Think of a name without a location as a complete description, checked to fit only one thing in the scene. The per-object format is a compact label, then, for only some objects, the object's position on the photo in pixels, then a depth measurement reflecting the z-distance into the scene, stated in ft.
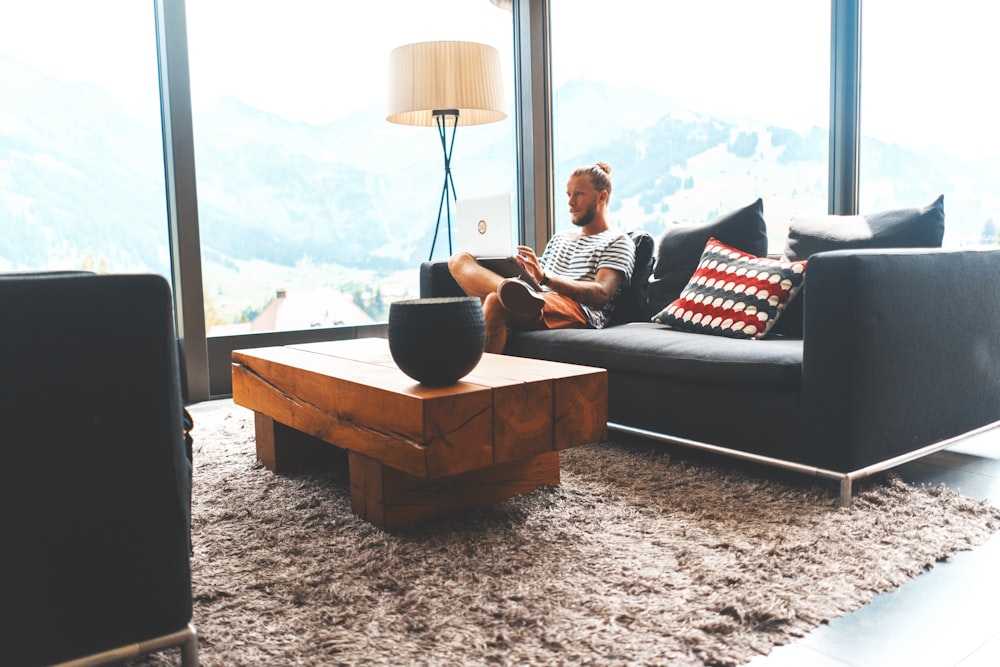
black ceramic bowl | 5.42
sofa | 6.18
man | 9.39
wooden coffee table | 5.18
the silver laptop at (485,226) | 9.26
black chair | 3.13
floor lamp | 11.92
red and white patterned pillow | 8.07
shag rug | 4.14
